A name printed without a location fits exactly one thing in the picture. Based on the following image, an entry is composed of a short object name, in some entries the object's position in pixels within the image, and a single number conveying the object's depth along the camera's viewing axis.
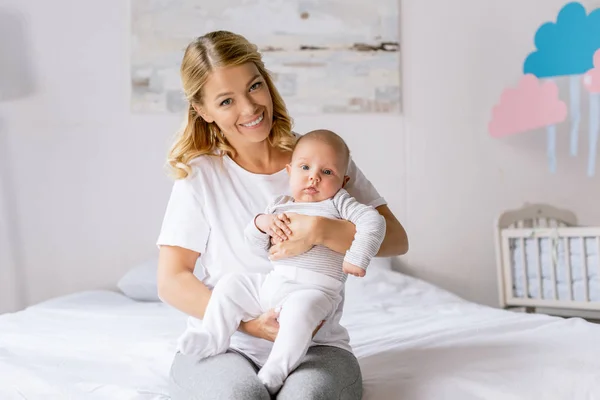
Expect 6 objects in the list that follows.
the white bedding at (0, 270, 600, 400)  1.37
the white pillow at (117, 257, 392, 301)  2.86
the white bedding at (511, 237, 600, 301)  2.73
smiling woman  1.38
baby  1.25
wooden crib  2.73
